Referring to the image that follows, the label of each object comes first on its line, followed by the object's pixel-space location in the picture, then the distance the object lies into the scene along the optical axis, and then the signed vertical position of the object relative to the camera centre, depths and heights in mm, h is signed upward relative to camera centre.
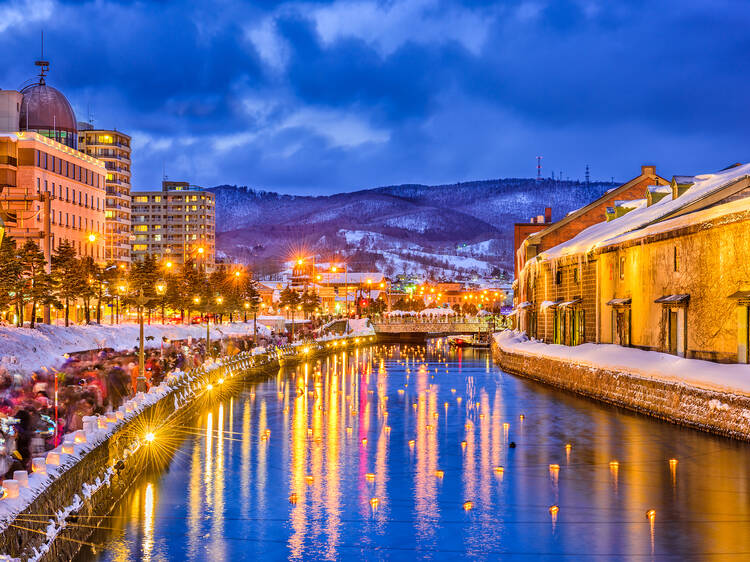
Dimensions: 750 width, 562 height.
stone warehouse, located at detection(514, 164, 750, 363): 32625 +2181
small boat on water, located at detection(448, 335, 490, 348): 120688 -3086
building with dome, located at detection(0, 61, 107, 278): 89288 +16985
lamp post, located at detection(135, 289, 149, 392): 31797 -1983
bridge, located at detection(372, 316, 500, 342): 136875 -1097
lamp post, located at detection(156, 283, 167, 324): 81875 +2863
